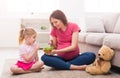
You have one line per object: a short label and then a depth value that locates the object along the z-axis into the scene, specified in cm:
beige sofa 236
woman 248
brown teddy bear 234
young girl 240
